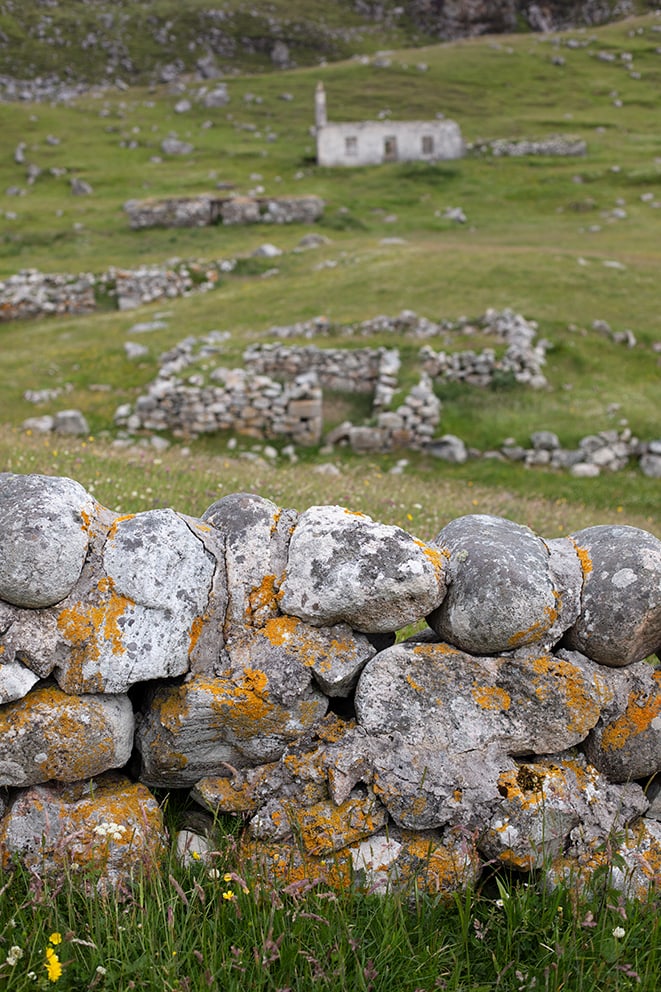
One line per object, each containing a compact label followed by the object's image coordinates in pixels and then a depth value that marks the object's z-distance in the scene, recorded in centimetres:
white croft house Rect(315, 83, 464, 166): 5481
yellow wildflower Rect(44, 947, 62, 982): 279
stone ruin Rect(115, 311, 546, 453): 1880
